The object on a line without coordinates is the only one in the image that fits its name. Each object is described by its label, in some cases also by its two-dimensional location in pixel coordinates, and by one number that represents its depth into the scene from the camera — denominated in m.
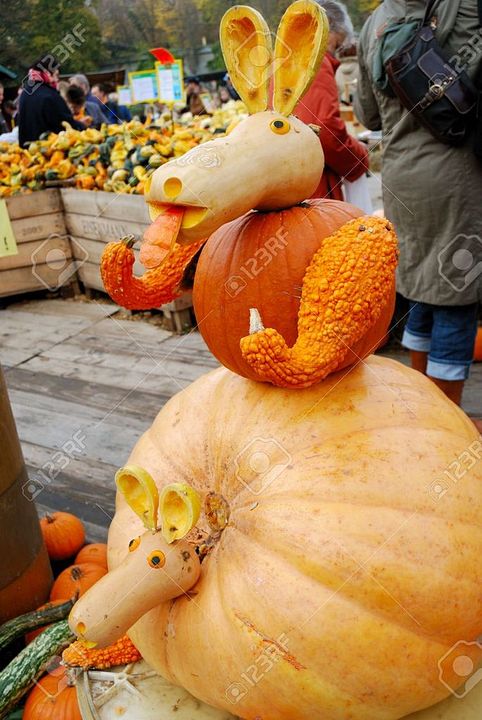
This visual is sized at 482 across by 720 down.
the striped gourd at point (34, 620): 1.72
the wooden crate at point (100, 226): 4.37
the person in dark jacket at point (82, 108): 7.71
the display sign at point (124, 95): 9.60
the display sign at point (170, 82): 7.50
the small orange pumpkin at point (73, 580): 1.92
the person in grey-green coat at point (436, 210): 2.19
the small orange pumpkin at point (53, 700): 1.58
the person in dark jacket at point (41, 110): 6.19
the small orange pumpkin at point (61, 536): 2.21
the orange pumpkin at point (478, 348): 3.19
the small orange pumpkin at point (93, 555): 2.14
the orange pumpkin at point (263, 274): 1.22
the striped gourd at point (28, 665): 1.55
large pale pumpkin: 1.12
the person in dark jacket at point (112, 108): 9.77
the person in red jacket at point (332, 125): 2.70
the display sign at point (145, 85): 7.88
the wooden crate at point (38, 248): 5.25
